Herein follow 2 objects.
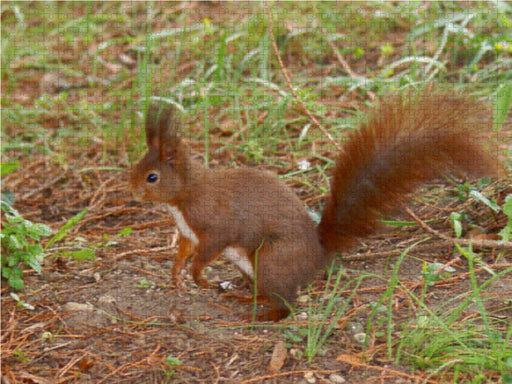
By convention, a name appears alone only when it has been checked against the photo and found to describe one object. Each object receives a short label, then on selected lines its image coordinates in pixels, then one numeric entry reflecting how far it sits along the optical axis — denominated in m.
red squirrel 4.10
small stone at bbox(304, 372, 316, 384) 3.73
